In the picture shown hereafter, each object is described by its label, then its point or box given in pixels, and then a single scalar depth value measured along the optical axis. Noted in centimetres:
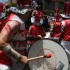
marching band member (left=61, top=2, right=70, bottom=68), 742
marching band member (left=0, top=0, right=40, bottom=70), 372
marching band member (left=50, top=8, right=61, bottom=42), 927
